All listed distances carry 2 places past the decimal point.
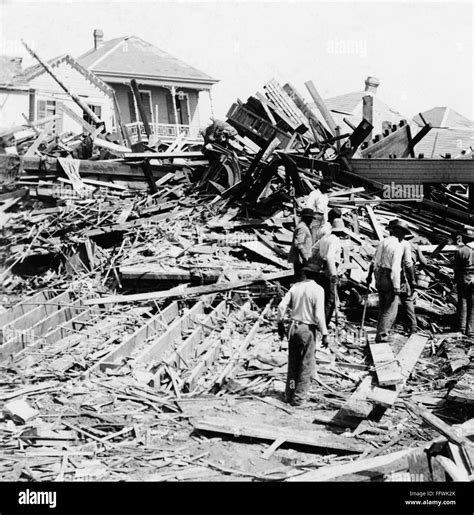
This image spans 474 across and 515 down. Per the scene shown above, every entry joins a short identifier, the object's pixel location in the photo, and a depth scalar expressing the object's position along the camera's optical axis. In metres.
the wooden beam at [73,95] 28.41
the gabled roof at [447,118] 38.12
